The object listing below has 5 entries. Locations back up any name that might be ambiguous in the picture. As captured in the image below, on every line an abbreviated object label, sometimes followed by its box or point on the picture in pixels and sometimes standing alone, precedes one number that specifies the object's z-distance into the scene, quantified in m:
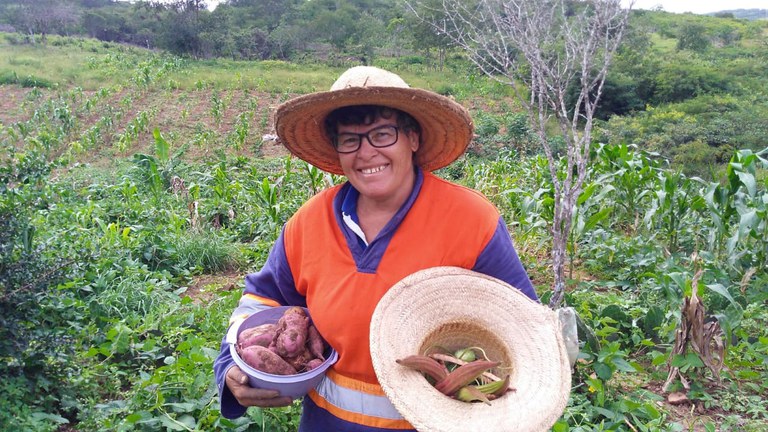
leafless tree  2.76
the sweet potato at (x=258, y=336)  1.45
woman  1.43
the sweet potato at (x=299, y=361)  1.44
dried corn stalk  2.67
